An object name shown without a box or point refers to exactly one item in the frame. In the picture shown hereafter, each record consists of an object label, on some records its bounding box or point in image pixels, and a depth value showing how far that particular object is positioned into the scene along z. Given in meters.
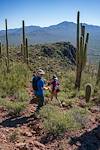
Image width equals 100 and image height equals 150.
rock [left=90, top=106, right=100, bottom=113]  5.61
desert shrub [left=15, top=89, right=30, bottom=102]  6.02
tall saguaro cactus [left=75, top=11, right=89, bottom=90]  7.81
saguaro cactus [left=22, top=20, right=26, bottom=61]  10.09
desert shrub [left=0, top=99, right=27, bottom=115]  5.25
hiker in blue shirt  5.12
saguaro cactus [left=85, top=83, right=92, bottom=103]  6.12
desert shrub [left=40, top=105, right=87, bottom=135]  4.44
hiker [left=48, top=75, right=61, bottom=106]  5.97
